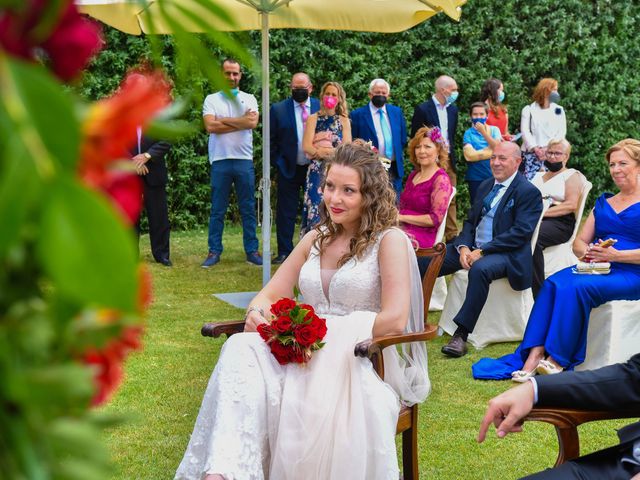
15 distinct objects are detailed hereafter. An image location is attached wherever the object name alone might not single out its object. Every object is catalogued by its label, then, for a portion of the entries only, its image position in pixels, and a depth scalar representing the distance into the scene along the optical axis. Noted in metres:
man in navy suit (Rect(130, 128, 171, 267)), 8.96
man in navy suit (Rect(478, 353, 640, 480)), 2.32
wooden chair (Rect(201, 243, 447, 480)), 3.28
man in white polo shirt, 9.07
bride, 3.24
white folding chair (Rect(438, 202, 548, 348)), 6.48
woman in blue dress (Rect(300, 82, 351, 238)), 8.26
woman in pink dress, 6.87
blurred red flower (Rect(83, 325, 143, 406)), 0.46
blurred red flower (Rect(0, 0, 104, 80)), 0.41
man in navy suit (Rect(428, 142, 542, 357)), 6.35
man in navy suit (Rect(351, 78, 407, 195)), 8.96
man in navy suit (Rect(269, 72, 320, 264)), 8.95
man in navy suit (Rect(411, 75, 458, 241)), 9.51
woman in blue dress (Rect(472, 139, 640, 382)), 5.60
